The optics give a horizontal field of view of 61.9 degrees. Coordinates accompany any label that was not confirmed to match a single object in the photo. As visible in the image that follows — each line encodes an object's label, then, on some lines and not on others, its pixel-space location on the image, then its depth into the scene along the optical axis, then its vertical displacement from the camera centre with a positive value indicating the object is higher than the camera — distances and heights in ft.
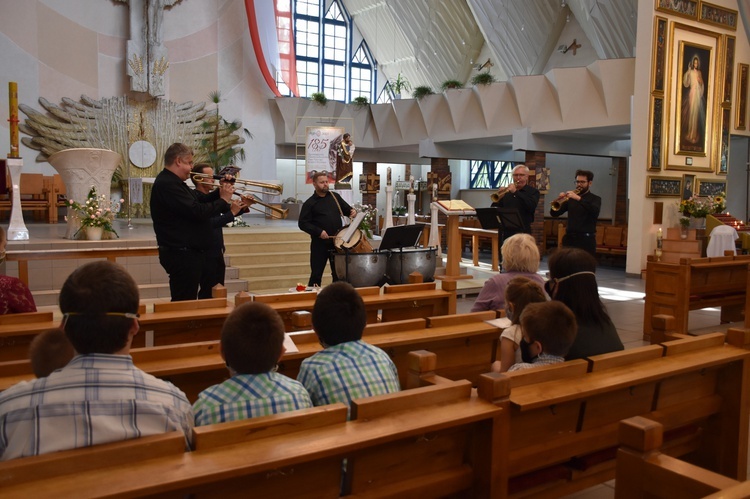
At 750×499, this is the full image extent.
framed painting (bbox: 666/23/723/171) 36.04 +6.70
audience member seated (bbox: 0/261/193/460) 4.66 -1.46
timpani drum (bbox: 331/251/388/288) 20.16 -1.92
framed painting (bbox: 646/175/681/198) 36.01 +1.55
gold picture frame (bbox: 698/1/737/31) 37.11 +11.96
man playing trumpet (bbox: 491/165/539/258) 21.72 +0.38
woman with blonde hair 11.60 -1.07
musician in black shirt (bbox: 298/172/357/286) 19.90 -0.41
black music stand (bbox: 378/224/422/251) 20.93 -0.93
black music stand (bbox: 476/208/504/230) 22.29 -0.27
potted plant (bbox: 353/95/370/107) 60.13 +10.34
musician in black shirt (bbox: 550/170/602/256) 20.62 -0.14
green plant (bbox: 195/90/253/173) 50.19 +5.36
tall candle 25.23 +3.47
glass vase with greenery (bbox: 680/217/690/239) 35.87 -0.57
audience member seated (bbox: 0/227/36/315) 10.28 -1.54
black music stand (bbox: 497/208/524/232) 21.38 -0.24
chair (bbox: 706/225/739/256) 33.20 -1.39
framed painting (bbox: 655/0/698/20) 35.06 +11.70
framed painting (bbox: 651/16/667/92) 35.08 +8.96
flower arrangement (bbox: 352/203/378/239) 21.67 -0.50
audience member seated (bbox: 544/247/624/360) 8.67 -1.29
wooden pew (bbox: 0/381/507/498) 4.23 -1.87
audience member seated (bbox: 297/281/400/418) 6.56 -1.63
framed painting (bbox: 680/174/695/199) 37.35 +1.63
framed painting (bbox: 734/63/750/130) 39.55 +7.38
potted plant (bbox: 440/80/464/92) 52.23 +10.52
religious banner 46.29 +4.55
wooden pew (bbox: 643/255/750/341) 19.03 -2.30
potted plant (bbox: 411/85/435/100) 53.78 +10.16
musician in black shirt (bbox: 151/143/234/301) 13.44 -0.33
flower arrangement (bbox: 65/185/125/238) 25.80 -0.28
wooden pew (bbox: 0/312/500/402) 7.51 -1.91
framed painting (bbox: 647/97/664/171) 35.35 +4.58
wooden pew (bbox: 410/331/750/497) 6.75 -2.41
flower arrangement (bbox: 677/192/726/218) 36.01 +0.43
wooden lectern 26.27 -0.84
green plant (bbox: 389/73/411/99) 62.03 +12.87
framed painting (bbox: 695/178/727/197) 38.42 +1.65
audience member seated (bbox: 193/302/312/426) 5.60 -1.59
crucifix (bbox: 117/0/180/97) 47.14 +12.02
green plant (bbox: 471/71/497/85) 47.39 +9.99
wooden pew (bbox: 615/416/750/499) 4.81 -2.05
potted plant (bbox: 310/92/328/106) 56.90 +10.01
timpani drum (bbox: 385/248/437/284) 21.50 -1.90
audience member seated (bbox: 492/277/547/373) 8.90 -1.47
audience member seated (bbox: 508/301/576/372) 7.69 -1.45
